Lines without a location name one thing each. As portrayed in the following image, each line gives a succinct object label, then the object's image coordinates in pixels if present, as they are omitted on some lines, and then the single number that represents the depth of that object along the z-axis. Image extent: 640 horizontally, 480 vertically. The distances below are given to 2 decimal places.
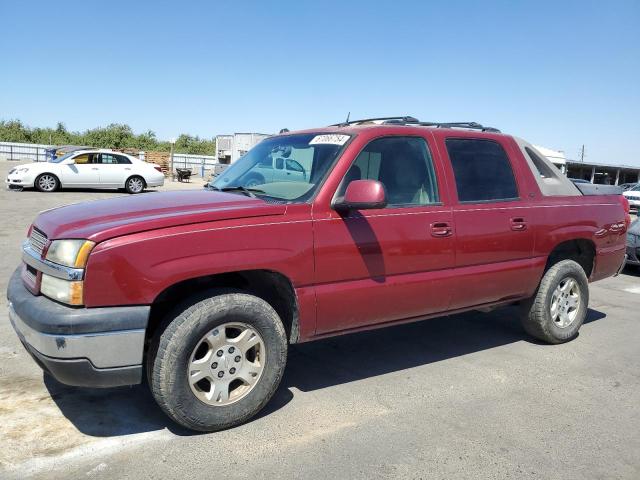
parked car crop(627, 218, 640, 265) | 9.16
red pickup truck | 2.87
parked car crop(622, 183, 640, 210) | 21.08
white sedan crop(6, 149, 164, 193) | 17.64
